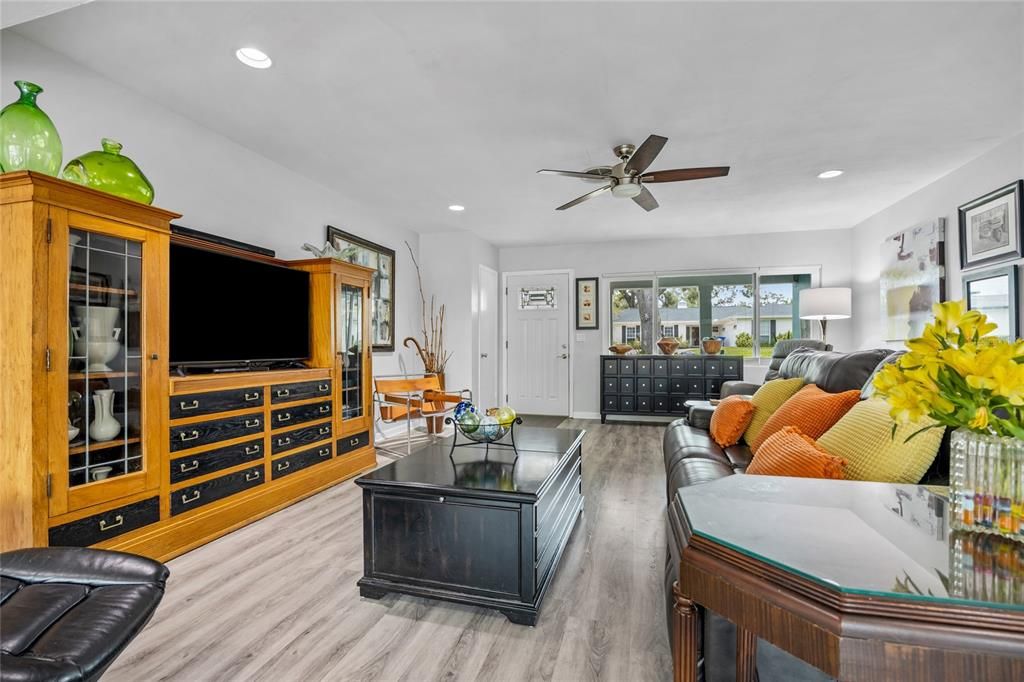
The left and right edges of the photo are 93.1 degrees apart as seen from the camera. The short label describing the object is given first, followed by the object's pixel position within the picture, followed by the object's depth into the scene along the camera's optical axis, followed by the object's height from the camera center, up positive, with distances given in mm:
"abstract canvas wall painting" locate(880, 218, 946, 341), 4105 +584
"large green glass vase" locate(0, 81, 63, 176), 1909 +834
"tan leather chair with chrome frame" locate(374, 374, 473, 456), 4520 -538
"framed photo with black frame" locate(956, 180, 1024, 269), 3238 +804
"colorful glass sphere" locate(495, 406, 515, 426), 2329 -352
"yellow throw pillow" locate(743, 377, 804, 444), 2629 -328
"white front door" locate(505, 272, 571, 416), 6961 +2
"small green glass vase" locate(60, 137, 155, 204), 2129 +784
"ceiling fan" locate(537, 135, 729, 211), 2865 +1077
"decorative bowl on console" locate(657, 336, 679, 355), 6188 -34
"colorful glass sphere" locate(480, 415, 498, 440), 2271 -396
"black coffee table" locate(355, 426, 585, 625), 1812 -745
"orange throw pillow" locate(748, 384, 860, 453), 1998 -307
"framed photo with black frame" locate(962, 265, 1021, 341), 3248 +314
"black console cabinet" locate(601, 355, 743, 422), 5930 -484
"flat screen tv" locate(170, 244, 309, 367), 2643 +211
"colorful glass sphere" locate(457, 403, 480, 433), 2258 -361
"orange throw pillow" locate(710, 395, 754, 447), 2689 -451
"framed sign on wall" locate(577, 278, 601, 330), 6824 +550
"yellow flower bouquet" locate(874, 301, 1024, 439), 771 -63
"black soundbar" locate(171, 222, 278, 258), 2899 +681
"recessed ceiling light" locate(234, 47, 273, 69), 2299 +1386
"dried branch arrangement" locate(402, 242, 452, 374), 5938 +109
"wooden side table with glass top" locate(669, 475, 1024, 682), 590 -326
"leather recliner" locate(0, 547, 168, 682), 854 -548
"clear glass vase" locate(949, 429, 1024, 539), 785 -242
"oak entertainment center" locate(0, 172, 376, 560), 1855 -282
